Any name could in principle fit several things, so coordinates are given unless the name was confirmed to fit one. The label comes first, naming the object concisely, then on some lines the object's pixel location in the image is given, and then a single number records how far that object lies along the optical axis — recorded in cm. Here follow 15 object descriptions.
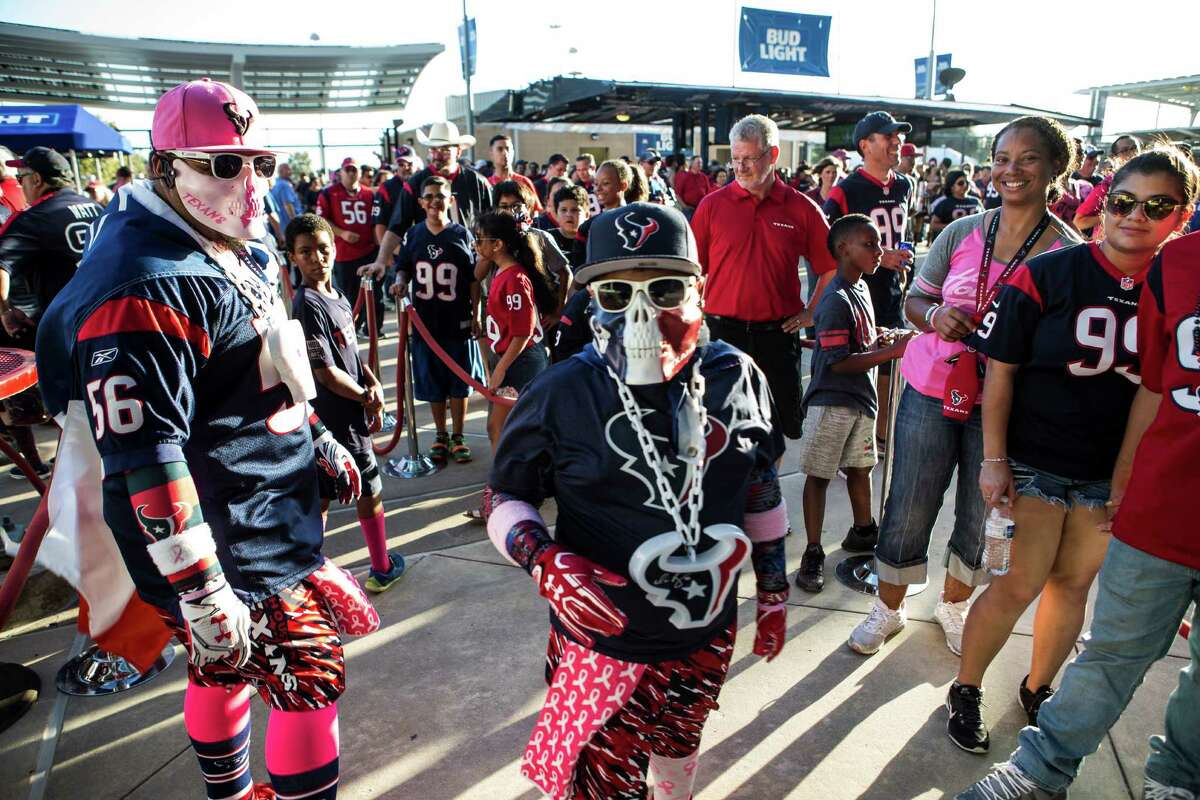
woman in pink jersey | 262
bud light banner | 2319
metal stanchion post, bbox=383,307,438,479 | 535
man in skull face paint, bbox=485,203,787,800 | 163
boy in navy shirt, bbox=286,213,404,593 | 340
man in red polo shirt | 417
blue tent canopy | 1291
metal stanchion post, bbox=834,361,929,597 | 370
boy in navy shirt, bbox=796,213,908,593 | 354
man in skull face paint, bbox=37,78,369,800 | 160
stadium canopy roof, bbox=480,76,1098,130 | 1839
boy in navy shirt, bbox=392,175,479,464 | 510
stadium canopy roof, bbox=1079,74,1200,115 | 2681
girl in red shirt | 439
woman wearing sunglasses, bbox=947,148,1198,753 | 218
